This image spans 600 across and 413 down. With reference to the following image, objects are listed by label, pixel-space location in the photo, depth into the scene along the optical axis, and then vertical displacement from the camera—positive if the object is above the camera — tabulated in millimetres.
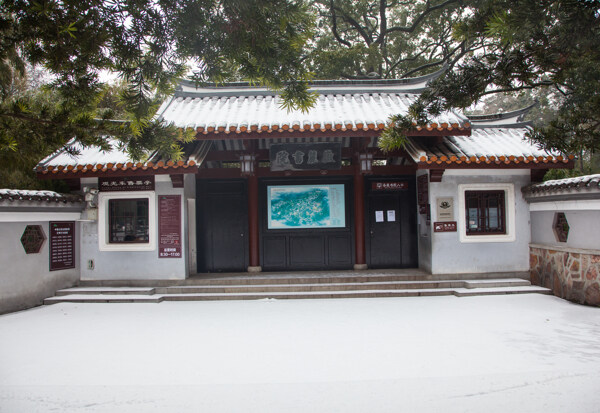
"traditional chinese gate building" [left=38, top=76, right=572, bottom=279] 7449 +644
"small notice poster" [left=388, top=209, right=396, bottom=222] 8797 +235
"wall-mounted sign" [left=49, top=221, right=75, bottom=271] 7387 -238
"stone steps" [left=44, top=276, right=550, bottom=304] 7230 -1086
